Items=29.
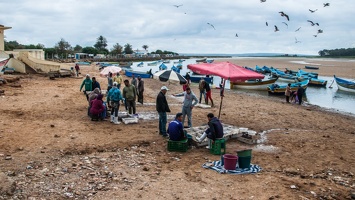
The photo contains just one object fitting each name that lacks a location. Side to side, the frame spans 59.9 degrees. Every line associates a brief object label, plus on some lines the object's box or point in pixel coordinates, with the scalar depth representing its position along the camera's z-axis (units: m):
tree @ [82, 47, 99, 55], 105.09
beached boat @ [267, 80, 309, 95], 27.08
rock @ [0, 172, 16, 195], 5.40
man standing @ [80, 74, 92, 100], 14.61
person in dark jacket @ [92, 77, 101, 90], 13.99
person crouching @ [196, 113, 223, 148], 8.30
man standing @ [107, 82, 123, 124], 10.98
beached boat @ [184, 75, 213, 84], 36.41
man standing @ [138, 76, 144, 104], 15.12
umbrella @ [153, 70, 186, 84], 12.14
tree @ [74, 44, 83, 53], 113.31
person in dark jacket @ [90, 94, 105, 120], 11.07
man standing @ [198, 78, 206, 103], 16.52
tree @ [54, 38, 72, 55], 78.94
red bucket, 7.03
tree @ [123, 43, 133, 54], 127.44
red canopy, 9.58
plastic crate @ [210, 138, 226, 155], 8.30
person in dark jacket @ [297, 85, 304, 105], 21.49
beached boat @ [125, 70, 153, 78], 39.26
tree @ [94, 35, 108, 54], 122.06
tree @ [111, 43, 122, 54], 110.31
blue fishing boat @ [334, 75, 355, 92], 32.62
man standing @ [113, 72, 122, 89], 16.84
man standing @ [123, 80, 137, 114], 12.01
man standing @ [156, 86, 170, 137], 9.64
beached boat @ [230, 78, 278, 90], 31.31
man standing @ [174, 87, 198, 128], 10.38
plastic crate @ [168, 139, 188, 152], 8.37
